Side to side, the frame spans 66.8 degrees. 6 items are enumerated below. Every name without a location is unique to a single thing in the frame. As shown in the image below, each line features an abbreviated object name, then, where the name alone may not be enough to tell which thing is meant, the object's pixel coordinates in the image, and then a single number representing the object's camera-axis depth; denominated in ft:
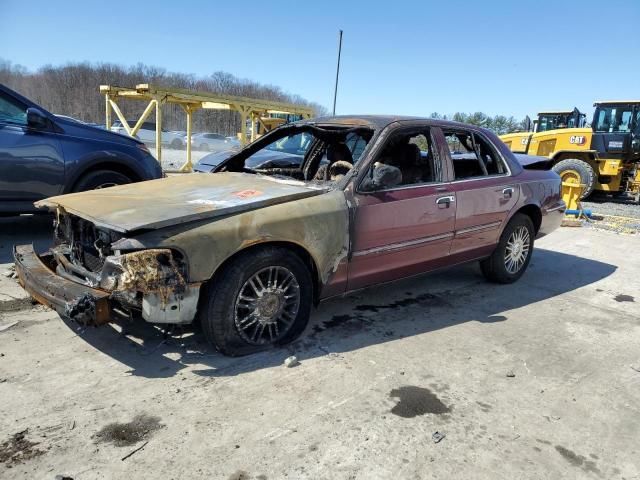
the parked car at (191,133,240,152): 109.10
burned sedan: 9.19
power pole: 62.10
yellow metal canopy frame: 41.70
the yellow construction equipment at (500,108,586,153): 49.14
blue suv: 17.13
